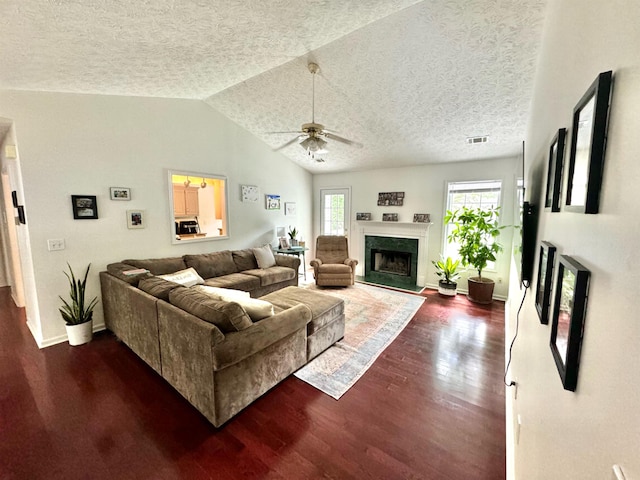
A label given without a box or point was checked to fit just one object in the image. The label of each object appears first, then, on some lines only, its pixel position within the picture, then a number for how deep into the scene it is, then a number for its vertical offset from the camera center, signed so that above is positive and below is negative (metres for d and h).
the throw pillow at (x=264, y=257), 4.76 -0.80
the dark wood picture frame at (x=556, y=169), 1.00 +0.16
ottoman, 2.68 -1.08
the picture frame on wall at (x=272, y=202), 5.48 +0.22
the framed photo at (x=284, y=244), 5.61 -0.66
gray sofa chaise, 1.85 -0.99
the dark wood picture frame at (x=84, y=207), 3.12 +0.08
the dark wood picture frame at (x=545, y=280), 1.02 -0.28
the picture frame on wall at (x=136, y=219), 3.56 -0.07
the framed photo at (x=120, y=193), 3.38 +0.26
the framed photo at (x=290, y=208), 5.98 +0.10
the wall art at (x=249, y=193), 4.96 +0.37
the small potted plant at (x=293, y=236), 5.91 -0.53
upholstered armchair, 5.12 -1.02
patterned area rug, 2.46 -1.48
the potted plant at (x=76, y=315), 3.00 -1.15
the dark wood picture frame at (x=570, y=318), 0.62 -0.27
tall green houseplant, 4.18 -0.48
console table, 5.49 -0.79
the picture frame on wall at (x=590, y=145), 0.56 +0.16
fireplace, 5.34 -1.04
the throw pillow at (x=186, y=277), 3.34 -0.81
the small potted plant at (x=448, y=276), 4.69 -1.16
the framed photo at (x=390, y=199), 5.47 +0.26
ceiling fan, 2.70 +0.79
